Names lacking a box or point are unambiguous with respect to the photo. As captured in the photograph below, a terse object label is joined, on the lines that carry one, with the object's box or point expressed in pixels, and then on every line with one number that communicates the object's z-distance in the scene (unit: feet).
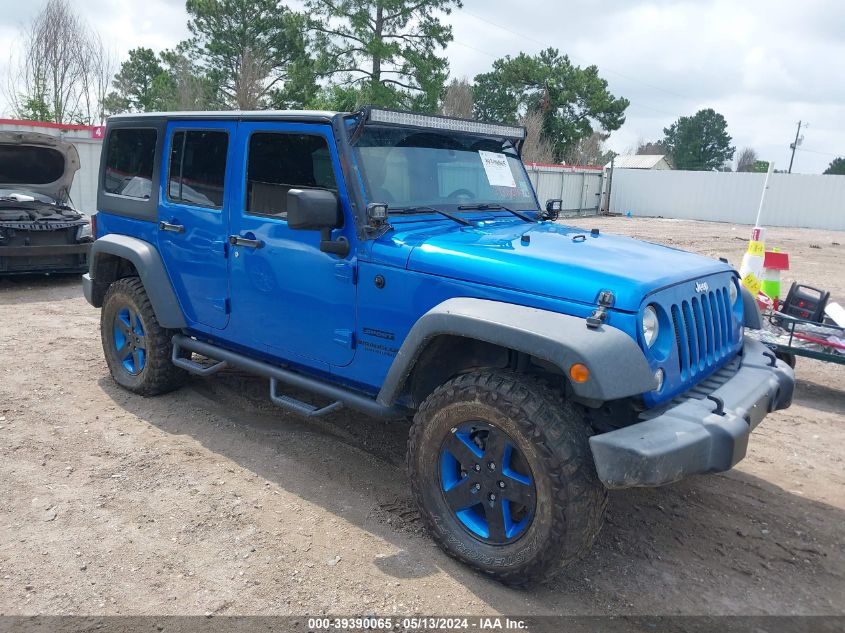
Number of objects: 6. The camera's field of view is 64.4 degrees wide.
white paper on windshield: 14.35
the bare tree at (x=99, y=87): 80.18
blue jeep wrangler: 9.20
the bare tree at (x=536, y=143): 111.45
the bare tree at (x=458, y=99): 105.81
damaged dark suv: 29.45
